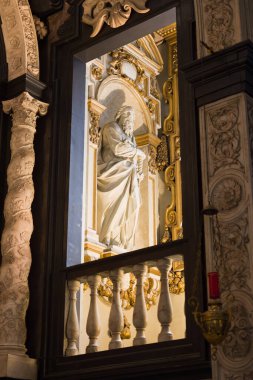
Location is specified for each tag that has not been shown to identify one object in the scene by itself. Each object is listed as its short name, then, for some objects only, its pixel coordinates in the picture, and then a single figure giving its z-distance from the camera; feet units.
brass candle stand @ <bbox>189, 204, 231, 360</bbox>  14.47
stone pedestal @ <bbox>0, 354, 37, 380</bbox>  18.85
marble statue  25.98
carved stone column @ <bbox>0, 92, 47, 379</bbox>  19.63
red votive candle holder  14.58
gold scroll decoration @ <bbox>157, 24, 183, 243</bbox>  29.73
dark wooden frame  17.29
